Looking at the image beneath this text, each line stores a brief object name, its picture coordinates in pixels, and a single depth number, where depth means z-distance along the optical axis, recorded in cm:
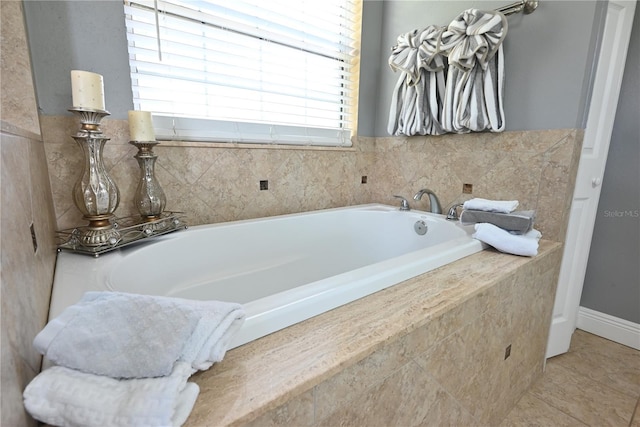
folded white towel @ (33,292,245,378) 46
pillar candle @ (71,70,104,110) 97
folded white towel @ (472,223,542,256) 115
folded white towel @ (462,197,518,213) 137
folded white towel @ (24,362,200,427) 41
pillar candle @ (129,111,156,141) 118
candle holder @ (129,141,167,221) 123
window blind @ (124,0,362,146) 137
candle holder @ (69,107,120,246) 103
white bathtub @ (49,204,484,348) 75
